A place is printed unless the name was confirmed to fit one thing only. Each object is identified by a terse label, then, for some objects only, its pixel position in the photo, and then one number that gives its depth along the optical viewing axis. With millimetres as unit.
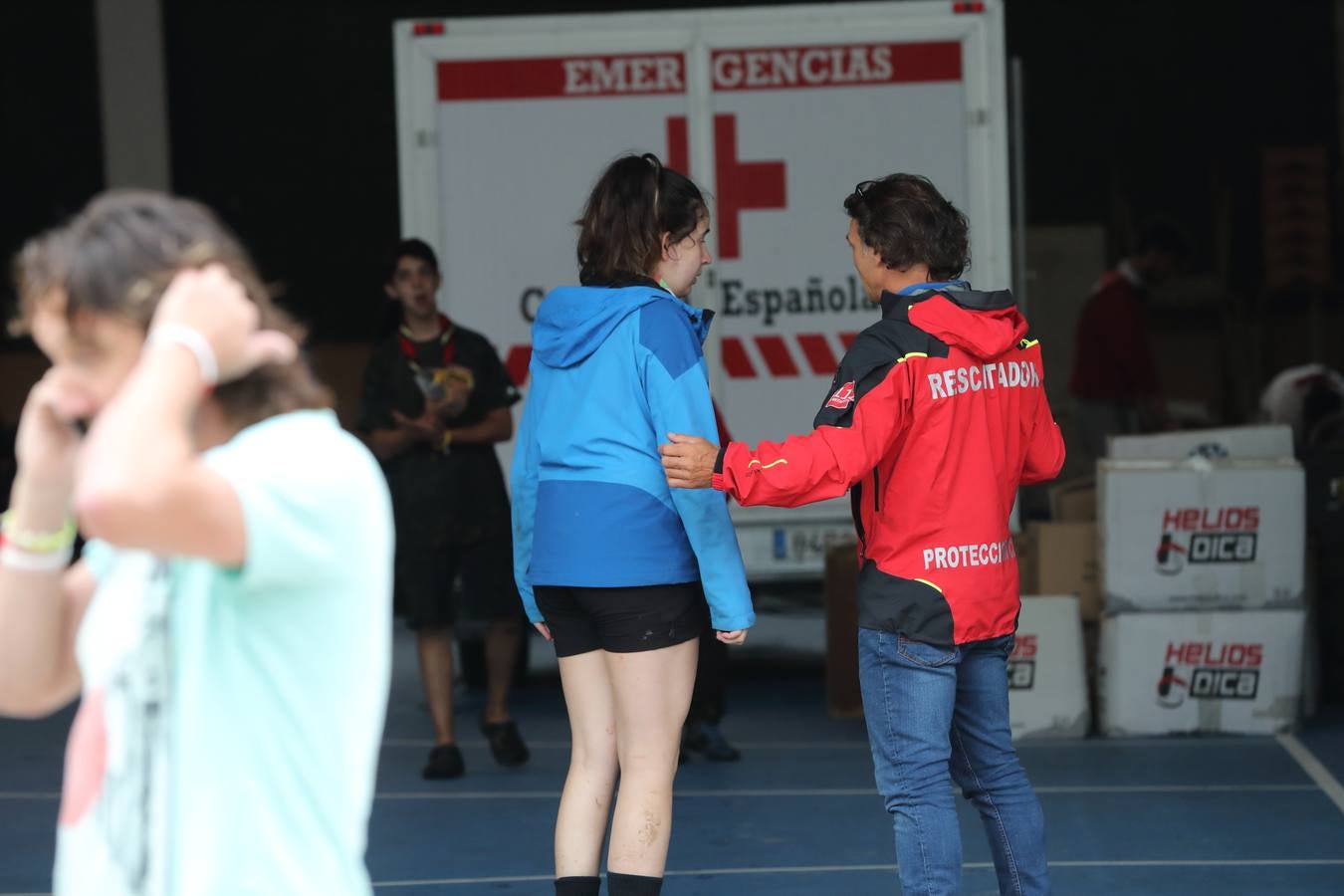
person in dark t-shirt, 12094
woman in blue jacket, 7211
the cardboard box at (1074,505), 13820
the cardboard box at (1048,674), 12750
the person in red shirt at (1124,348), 18766
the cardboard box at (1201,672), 12758
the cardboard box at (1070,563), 13414
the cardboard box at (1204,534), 12805
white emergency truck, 14000
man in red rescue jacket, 6891
